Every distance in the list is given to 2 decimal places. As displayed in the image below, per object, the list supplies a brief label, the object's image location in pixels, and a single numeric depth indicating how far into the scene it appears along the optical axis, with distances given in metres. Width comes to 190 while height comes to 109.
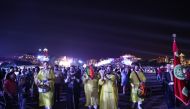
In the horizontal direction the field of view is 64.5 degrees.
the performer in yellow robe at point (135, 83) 6.68
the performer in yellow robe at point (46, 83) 5.91
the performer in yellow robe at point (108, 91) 5.95
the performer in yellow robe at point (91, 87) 6.70
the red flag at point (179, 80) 5.26
